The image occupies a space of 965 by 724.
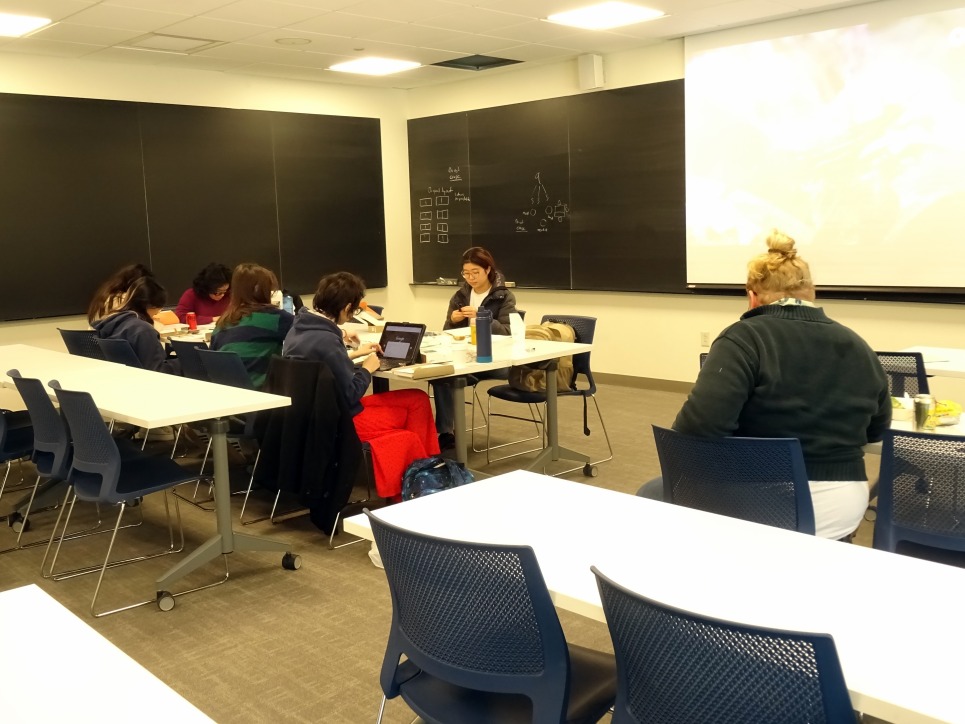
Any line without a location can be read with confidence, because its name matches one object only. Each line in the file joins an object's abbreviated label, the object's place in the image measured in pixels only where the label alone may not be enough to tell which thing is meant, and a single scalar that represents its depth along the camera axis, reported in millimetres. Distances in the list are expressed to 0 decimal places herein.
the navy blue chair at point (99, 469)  3492
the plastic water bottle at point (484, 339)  4629
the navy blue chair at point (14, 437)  4441
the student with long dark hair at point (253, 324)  4816
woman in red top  6766
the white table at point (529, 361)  4621
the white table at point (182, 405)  3430
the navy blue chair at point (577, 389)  5375
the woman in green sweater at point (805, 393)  2568
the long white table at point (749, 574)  1351
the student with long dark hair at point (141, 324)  5312
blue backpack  4168
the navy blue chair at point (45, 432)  3834
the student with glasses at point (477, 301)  5871
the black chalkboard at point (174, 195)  6945
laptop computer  4719
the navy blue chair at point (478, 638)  1672
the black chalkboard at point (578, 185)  7402
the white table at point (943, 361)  3969
